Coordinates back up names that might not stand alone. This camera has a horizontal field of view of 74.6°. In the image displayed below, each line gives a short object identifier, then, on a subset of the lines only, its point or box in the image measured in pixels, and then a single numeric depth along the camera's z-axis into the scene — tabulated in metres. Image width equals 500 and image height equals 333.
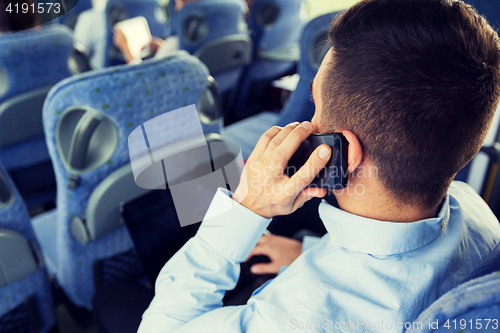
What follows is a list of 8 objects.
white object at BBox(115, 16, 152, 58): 1.68
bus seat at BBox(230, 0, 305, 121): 2.36
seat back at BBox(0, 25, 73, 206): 1.12
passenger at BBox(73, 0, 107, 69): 2.69
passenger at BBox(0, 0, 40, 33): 1.32
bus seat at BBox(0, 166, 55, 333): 0.72
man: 0.44
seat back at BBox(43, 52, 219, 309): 0.62
